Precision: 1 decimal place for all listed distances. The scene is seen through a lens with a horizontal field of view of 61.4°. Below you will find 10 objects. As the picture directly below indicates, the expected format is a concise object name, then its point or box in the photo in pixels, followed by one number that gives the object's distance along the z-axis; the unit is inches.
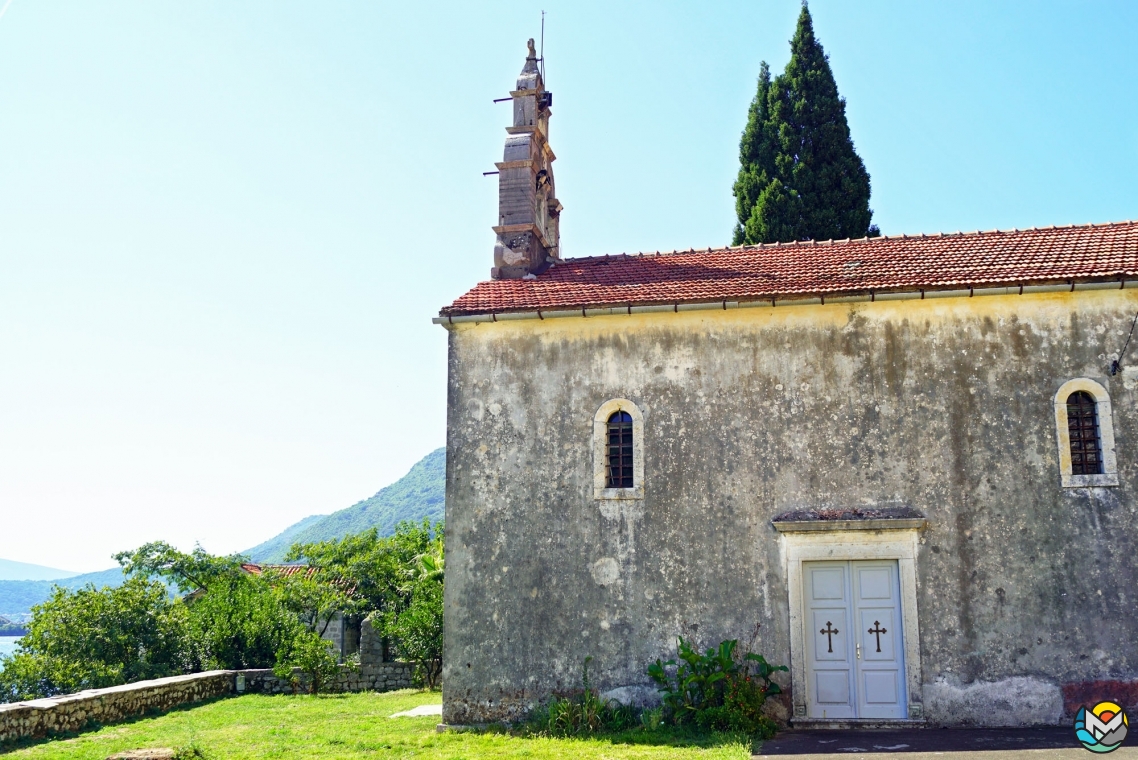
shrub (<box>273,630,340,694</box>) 807.1
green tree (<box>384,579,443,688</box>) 781.3
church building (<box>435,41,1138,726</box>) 502.0
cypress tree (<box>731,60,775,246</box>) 1067.9
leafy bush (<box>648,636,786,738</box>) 485.1
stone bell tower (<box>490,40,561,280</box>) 663.1
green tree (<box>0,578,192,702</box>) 848.3
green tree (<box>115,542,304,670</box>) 868.6
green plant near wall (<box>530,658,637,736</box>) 501.7
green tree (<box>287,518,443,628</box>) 1036.5
